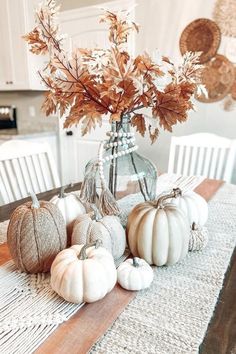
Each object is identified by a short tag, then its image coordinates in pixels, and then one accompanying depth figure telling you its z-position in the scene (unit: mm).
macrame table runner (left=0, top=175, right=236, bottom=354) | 514
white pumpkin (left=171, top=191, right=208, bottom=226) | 859
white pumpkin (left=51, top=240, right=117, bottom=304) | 567
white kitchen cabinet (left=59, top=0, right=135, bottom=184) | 2761
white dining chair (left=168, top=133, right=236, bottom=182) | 1729
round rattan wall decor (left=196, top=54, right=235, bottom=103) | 2189
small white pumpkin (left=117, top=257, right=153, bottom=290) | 644
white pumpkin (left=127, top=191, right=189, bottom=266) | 704
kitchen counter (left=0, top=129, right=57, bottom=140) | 2621
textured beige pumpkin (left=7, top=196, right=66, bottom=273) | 650
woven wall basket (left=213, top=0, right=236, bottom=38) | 2104
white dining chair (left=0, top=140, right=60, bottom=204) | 1434
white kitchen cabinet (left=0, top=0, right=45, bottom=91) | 2707
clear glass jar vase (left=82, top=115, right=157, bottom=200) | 819
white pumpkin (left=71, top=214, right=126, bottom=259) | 687
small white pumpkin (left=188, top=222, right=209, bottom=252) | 809
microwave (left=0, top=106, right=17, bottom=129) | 3412
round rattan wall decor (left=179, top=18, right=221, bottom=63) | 2203
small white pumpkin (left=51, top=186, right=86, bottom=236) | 792
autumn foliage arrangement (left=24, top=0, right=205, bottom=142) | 683
